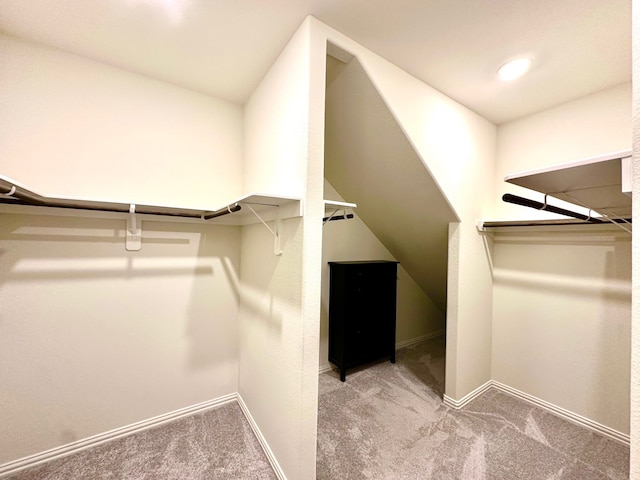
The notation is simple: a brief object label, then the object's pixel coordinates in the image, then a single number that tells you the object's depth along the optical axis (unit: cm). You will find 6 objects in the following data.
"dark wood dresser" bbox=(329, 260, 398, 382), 242
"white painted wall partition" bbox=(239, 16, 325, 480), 131
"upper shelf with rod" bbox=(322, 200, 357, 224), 139
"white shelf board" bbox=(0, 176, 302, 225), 129
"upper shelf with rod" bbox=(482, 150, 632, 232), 78
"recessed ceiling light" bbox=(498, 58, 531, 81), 160
